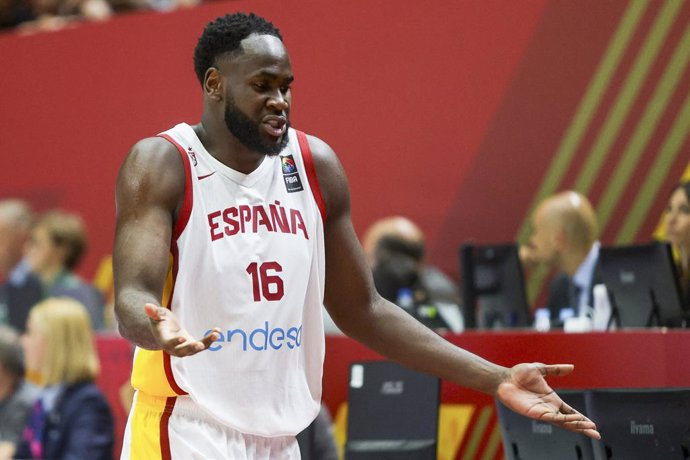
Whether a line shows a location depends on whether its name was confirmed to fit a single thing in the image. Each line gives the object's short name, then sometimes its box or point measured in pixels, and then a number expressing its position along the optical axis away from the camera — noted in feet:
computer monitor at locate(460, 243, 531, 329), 45.44
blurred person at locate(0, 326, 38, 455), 47.26
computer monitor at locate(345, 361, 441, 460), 36.40
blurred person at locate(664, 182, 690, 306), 40.70
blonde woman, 43.86
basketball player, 22.47
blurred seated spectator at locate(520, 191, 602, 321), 46.96
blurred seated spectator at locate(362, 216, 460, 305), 50.31
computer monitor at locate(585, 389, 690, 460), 28.60
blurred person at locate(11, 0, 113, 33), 73.10
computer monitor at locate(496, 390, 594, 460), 30.42
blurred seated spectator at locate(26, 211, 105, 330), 60.29
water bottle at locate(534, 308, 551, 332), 43.26
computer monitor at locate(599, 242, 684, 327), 37.63
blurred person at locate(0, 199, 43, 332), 59.98
